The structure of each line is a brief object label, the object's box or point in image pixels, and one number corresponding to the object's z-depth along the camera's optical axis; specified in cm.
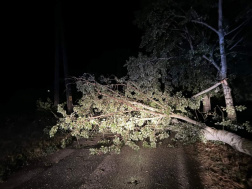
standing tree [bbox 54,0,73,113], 1064
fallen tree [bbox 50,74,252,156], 490
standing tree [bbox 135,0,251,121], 747
